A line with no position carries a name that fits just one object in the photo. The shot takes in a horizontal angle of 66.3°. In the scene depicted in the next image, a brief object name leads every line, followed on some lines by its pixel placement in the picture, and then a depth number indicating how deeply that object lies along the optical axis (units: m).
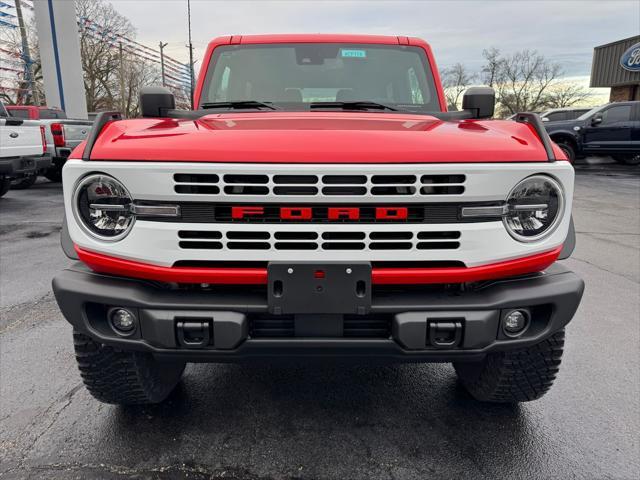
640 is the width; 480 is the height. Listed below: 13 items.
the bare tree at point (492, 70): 53.72
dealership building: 24.40
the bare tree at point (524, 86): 53.69
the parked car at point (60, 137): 10.74
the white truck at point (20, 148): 8.23
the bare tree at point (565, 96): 54.03
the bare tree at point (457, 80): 53.42
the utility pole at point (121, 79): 36.94
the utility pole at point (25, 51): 26.33
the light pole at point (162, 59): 38.86
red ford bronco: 1.79
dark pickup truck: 15.02
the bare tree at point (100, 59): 37.53
